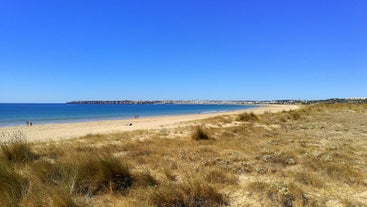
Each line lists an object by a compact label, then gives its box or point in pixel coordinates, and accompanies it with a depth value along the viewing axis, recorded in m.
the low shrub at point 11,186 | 3.56
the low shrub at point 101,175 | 4.42
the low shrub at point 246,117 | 19.42
